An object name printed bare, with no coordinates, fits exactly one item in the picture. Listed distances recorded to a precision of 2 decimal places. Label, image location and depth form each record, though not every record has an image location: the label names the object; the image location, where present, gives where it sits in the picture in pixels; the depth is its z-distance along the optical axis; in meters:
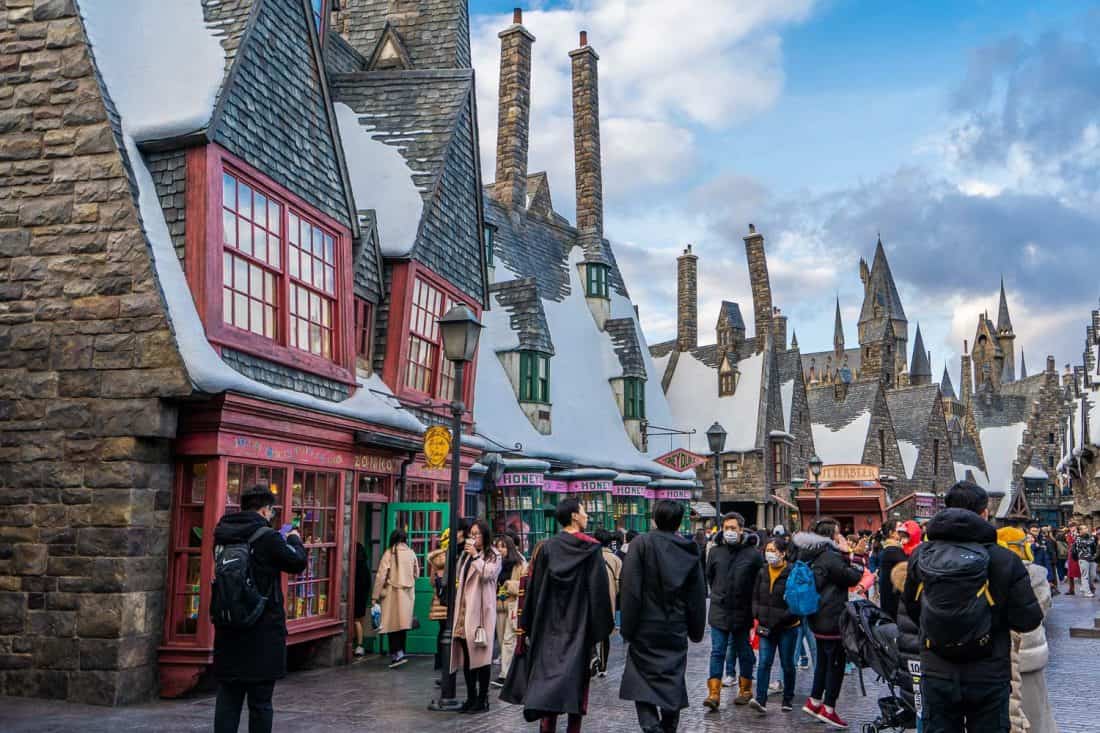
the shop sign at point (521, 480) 20.59
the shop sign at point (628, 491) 25.71
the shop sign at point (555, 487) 22.83
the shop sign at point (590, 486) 23.69
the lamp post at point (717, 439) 21.00
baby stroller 8.16
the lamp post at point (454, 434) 9.81
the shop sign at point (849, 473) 44.81
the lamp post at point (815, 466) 26.22
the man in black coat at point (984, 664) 5.66
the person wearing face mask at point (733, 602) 9.96
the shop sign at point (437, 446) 13.39
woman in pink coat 9.72
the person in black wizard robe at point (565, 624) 7.05
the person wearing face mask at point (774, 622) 9.83
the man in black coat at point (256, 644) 6.54
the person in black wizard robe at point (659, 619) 7.11
